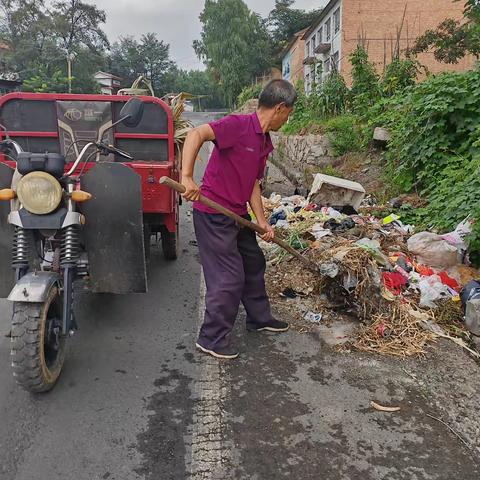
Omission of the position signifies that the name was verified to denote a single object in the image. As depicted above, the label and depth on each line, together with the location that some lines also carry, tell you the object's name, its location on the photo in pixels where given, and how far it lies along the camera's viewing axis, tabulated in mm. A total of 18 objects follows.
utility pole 45594
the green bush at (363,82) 10922
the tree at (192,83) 78062
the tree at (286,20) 54506
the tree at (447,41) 14000
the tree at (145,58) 72062
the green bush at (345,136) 10336
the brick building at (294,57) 42344
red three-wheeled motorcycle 2852
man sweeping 3242
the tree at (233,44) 49969
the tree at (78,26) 46781
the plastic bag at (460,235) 5117
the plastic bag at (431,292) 4434
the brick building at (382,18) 29359
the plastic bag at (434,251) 5035
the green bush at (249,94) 34141
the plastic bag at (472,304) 3934
